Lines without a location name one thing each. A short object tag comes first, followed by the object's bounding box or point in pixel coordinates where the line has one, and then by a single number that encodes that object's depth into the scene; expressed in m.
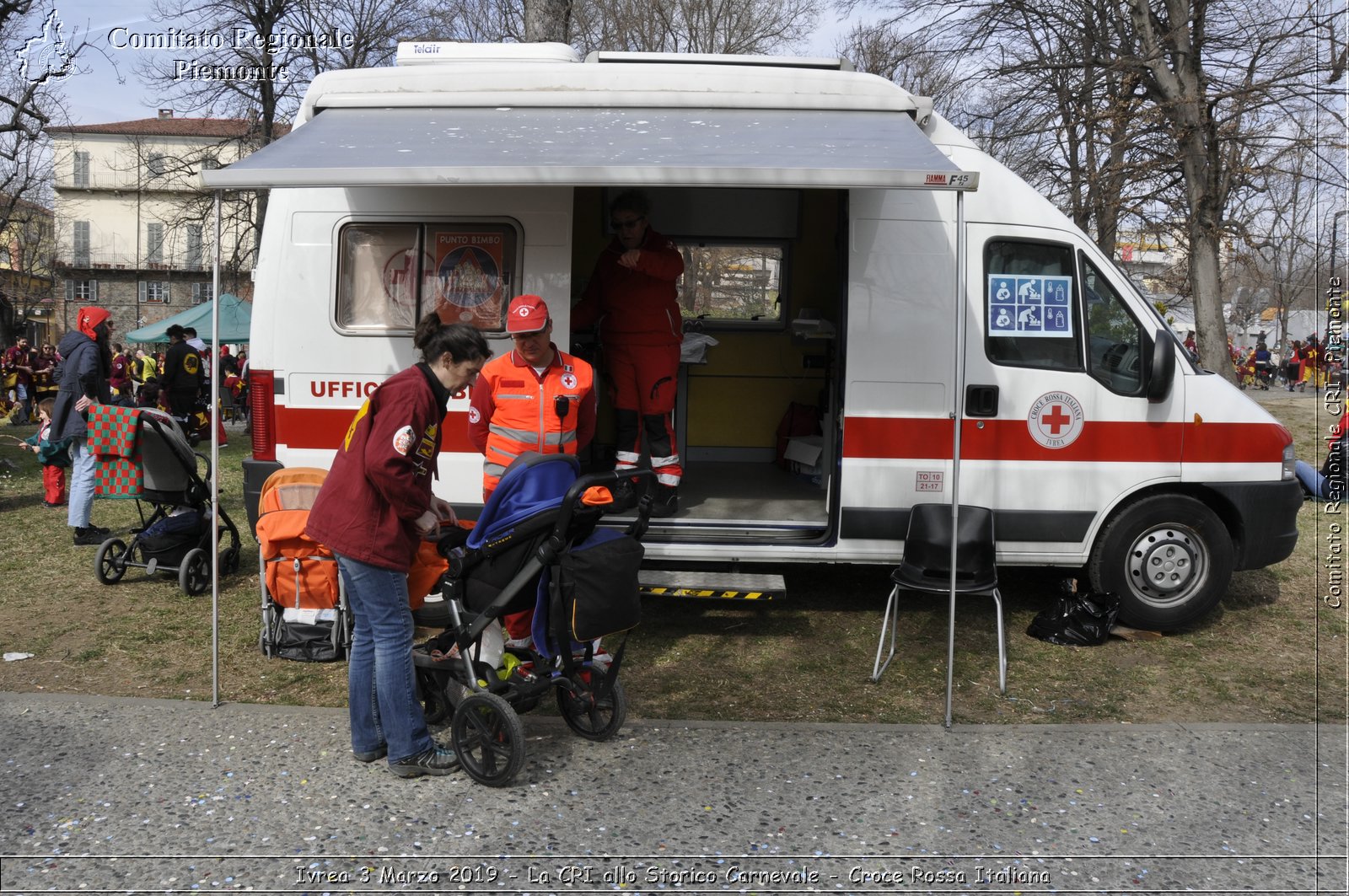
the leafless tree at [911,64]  18.25
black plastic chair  5.52
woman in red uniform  6.47
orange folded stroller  5.54
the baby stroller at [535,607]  4.10
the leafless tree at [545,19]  10.77
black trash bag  6.20
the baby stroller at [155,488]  7.00
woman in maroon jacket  3.94
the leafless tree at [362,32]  20.59
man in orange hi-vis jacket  5.21
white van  5.96
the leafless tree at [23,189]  19.34
